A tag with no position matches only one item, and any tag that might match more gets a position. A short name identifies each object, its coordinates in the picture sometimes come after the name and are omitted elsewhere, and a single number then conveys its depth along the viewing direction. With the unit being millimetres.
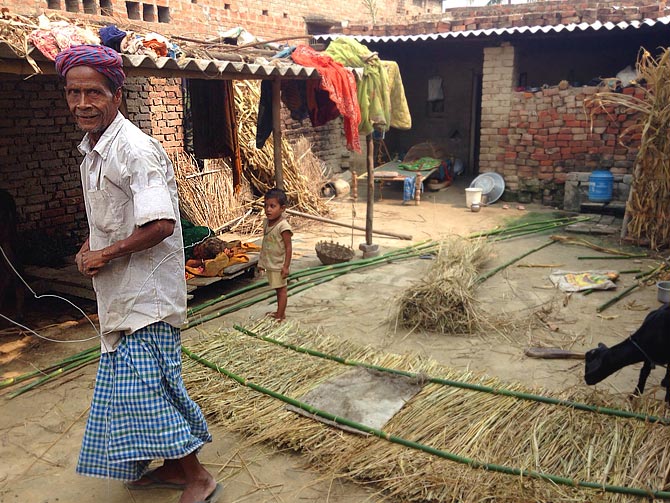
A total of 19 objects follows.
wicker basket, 6699
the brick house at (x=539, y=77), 9680
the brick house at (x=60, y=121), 6188
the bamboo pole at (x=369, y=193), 6981
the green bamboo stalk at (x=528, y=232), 7875
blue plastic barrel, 9234
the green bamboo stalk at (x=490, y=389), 2964
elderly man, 2162
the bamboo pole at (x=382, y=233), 8023
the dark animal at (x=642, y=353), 2949
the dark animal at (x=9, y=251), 4977
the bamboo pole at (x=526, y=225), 8078
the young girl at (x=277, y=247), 4711
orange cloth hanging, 5898
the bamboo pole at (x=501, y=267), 5961
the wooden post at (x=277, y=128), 5848
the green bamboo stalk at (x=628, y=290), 5139
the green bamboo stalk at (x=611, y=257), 6699
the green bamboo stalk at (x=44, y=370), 3752
